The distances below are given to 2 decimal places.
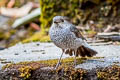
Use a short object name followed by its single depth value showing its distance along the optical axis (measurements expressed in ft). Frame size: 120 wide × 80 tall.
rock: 20.25
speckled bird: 22.04
